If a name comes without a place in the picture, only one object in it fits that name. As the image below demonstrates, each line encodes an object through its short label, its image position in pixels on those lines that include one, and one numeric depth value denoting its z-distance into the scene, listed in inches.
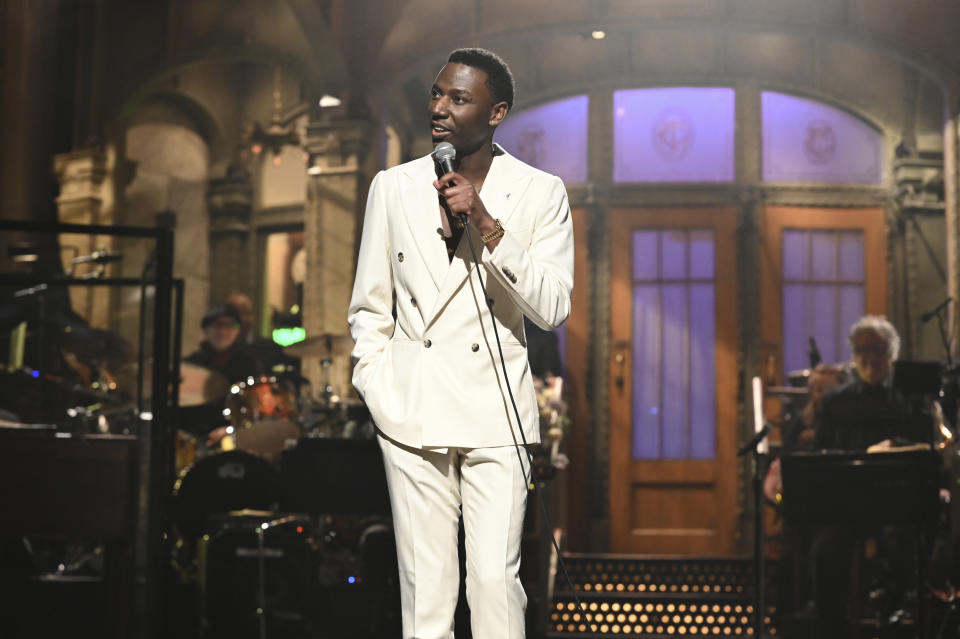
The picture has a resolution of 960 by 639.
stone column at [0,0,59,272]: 309.1
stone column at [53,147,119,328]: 327.6
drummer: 295.8
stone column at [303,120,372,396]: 302.5
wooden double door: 330.3
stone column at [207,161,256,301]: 350.3
